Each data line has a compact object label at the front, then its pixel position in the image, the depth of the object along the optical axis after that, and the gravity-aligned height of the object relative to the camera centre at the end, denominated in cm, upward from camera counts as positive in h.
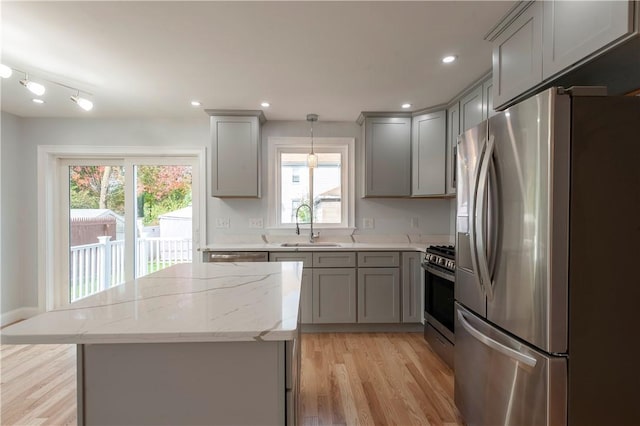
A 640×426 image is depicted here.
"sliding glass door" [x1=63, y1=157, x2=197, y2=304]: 367 -12
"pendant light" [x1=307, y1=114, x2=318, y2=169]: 332 +56
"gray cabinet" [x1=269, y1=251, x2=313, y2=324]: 310 -69
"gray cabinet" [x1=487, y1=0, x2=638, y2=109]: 112 +78
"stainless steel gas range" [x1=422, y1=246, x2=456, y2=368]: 241 -82
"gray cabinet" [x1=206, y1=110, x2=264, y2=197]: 331 +64
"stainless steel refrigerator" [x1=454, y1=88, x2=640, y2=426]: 115 -19
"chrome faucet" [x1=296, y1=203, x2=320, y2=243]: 362 -24
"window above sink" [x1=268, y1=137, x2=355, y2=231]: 369 +34
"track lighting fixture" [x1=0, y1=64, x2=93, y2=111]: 198 +94
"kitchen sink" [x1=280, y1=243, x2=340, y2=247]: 344 -42
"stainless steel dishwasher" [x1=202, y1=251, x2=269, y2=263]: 311 -50
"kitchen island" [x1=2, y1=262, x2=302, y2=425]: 94 -54
